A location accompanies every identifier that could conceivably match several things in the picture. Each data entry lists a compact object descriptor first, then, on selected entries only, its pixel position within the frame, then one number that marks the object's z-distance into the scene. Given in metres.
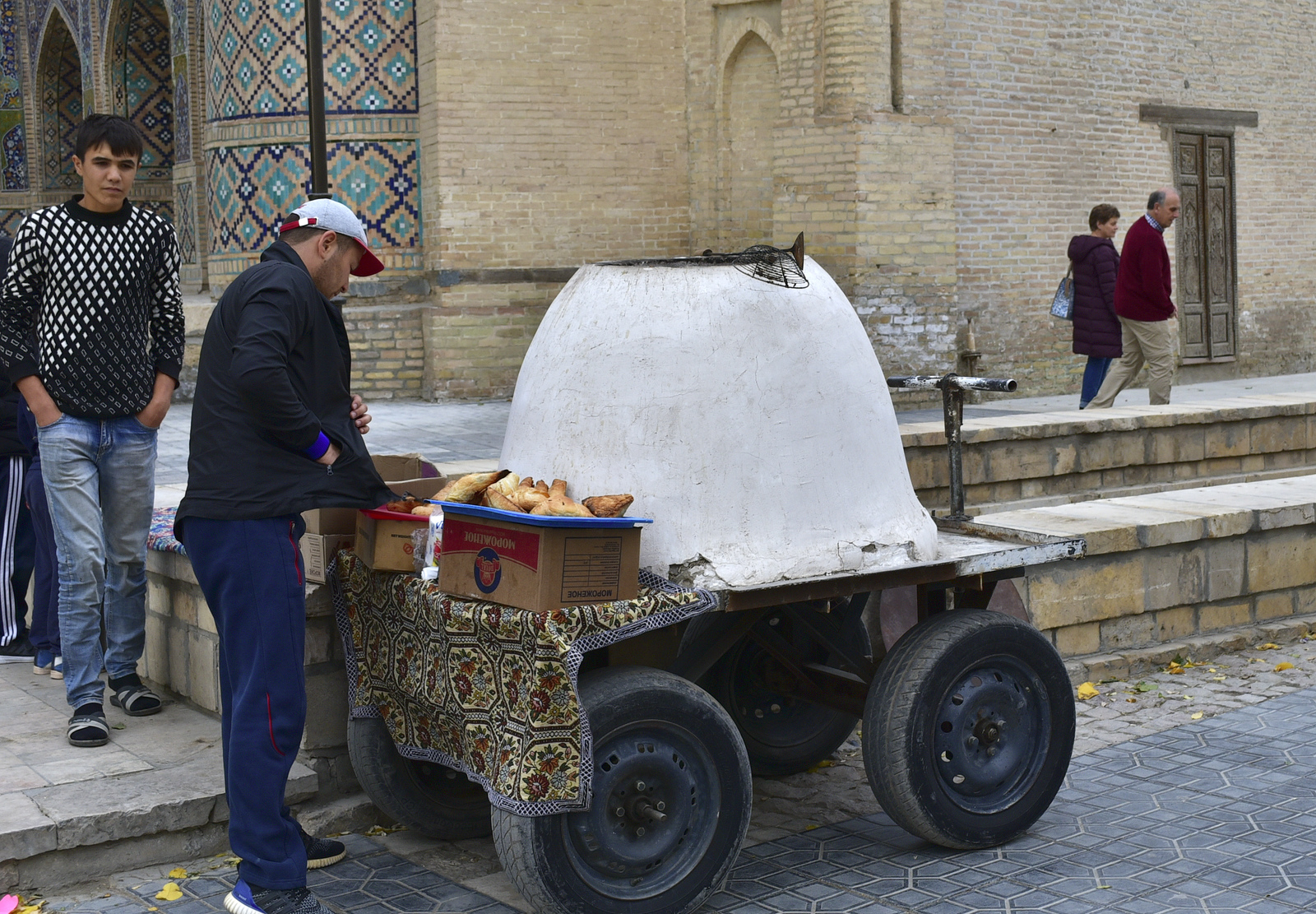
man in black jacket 3.66
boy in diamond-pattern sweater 4.71
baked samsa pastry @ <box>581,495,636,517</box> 3.81
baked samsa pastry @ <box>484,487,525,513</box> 3.81
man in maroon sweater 10.99
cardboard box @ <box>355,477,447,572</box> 4.02
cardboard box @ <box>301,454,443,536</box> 4.36
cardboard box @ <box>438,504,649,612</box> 3.53
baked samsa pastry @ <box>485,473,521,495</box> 3.95
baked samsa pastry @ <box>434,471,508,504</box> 3.97
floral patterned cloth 3.53
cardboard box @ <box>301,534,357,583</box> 4.36
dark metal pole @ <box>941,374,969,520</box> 4.74
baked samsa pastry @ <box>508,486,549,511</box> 3.83
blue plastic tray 3.51
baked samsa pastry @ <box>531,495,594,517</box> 3.73
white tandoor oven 4.02
